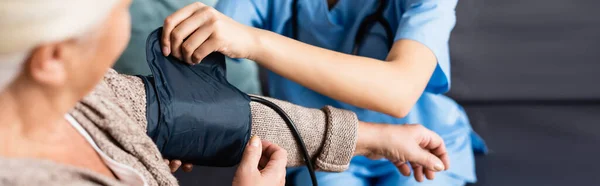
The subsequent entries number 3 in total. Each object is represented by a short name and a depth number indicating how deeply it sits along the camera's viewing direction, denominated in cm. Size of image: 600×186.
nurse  86
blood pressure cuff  81
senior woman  50
